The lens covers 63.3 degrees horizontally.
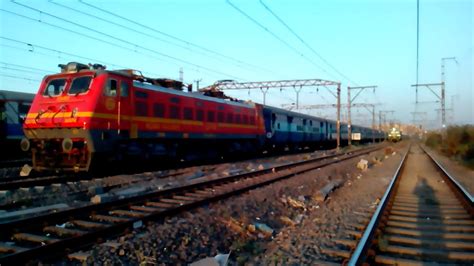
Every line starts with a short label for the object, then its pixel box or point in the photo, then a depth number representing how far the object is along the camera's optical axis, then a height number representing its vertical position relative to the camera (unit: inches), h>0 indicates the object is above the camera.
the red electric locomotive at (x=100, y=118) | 466.9 +25.8
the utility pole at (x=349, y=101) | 1542.8 +163.6
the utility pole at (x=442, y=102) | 1440.0 +142.2
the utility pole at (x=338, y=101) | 1378.0 +137.5
